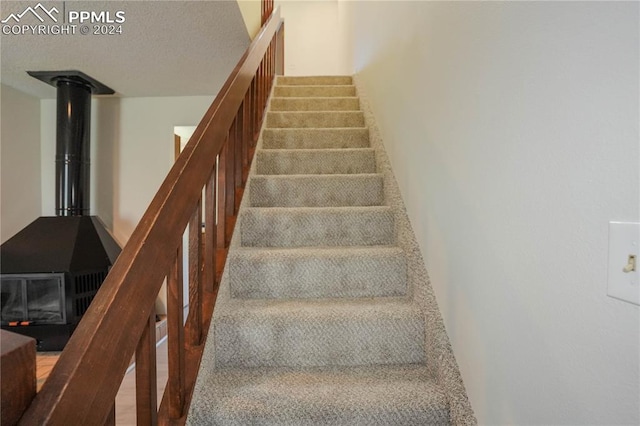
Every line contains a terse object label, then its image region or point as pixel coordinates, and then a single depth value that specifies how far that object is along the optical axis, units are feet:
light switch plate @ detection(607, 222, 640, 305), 1.52
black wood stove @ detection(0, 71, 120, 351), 9.21
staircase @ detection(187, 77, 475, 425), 3.33
